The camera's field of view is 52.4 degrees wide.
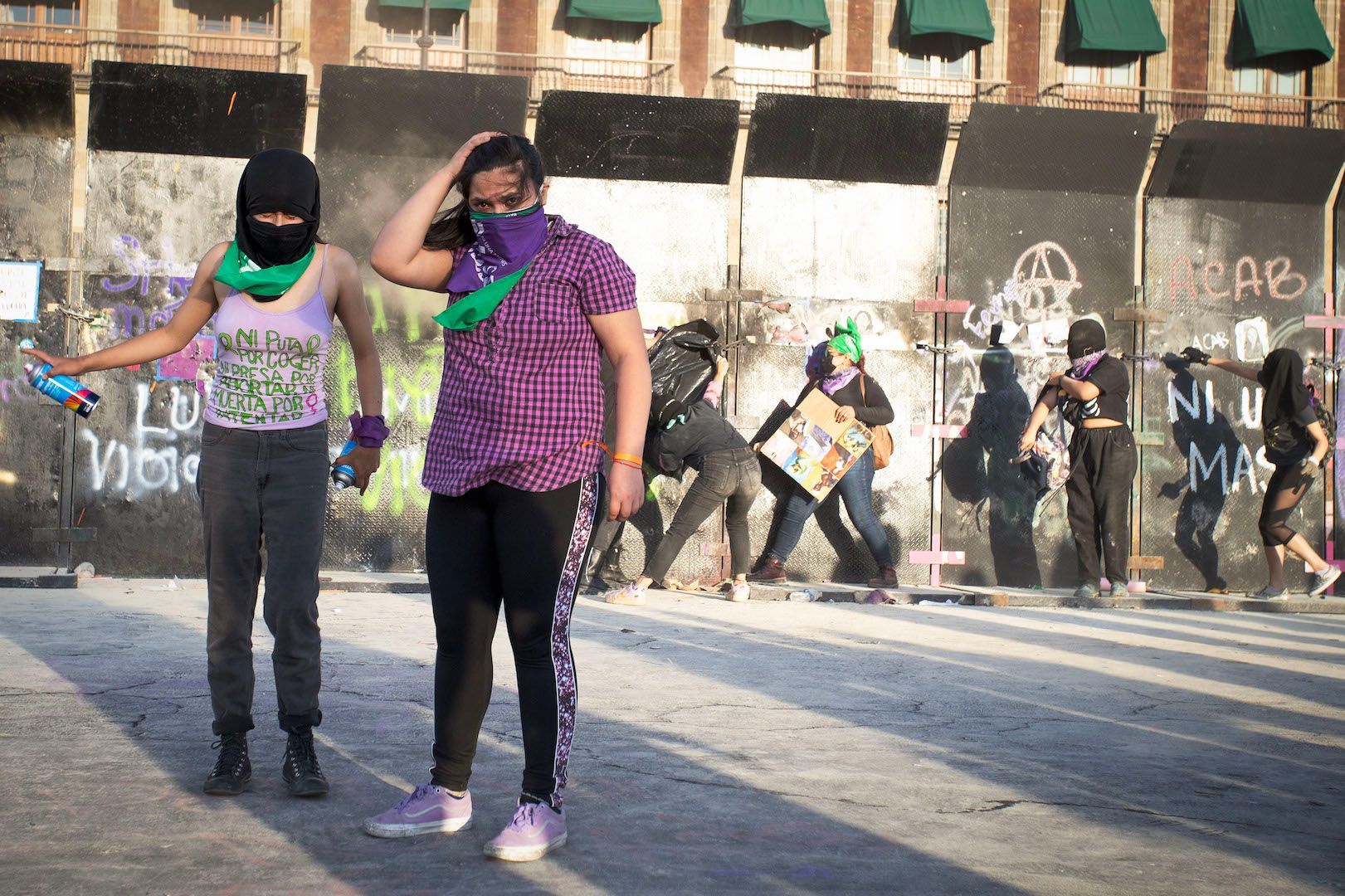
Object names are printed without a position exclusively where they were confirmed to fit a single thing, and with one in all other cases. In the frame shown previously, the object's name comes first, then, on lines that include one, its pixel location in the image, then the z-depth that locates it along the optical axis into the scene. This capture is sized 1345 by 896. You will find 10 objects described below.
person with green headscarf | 10.82
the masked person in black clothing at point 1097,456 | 10.65
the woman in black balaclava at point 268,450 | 3.99
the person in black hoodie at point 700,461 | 10.02
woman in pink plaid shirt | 3.50
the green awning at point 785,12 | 27.50
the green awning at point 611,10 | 26.53
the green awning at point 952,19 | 27.64
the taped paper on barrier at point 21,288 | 10.58
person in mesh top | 10.75
